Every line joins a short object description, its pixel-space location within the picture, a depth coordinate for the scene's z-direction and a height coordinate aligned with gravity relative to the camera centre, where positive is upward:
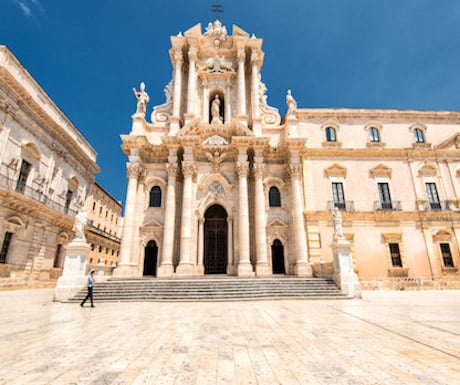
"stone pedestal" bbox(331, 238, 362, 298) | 12.38 -0.08
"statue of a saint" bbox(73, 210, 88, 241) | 12.74 +2.12
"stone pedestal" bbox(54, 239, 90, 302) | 11.23 -0.18
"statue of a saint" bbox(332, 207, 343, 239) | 13.80 +2.24
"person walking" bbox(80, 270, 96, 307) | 9.56 -0.55
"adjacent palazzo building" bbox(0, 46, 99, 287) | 16.67 +6.58
